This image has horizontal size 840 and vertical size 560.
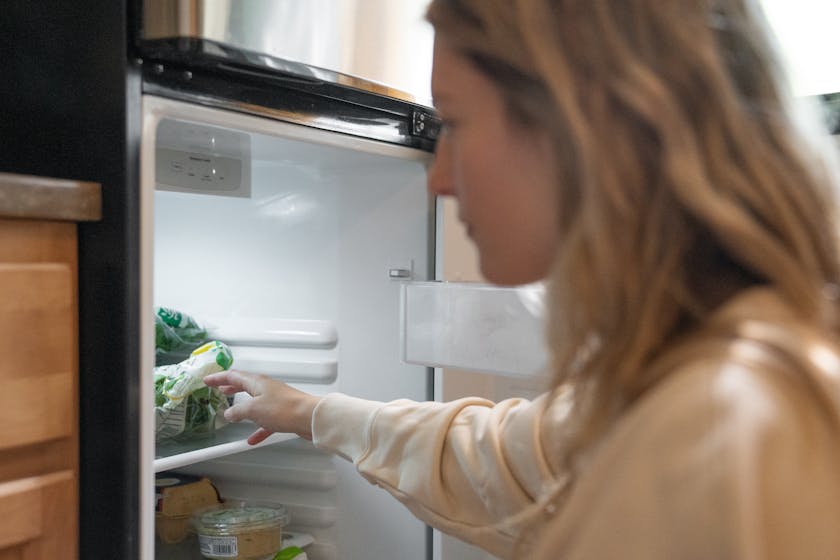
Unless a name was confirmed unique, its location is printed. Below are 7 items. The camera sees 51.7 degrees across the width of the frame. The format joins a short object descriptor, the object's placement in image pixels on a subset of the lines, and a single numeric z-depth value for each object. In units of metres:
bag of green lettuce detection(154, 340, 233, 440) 1.26
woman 0.42
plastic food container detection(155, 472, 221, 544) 1.44
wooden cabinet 0.82
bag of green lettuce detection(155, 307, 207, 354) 1.39
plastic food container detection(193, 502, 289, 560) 1.35
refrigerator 0.88
